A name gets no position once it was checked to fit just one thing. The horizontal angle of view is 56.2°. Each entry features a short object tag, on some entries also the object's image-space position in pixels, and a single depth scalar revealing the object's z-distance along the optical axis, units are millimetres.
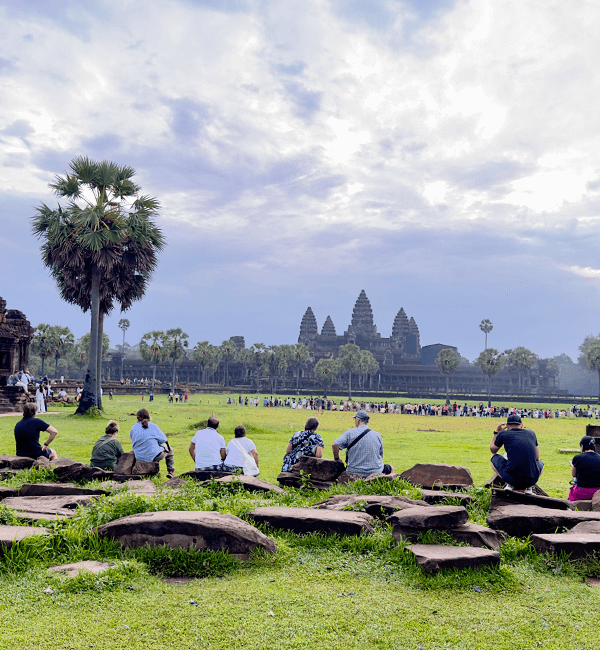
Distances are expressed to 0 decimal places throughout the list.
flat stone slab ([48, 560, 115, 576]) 4479
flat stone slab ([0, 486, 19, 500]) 7075
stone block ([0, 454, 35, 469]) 9484
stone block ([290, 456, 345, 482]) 8555
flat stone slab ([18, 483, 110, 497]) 7196
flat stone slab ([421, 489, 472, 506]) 7031
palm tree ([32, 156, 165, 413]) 24453
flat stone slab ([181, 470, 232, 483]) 8469
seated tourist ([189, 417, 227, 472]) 9109
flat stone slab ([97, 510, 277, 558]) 4938
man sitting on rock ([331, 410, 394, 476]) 8664
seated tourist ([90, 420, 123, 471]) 9398
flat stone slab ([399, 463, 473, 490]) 8773
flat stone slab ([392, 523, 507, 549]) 5359
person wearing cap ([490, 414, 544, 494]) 7180
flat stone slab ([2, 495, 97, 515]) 6234
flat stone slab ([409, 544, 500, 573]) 4672
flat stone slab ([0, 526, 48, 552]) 4758
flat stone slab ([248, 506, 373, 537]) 5613
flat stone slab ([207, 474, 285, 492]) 7535
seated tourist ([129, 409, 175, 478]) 9420
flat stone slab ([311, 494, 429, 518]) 6375
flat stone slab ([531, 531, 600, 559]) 5098
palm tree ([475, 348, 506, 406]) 85500
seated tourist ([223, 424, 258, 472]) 9102
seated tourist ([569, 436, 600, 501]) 7672
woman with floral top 9070
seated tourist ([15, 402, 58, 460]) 9547
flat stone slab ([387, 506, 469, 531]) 5309
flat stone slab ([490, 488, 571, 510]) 6676
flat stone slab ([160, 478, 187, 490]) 7581
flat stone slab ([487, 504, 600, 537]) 5980
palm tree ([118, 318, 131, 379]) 131875
